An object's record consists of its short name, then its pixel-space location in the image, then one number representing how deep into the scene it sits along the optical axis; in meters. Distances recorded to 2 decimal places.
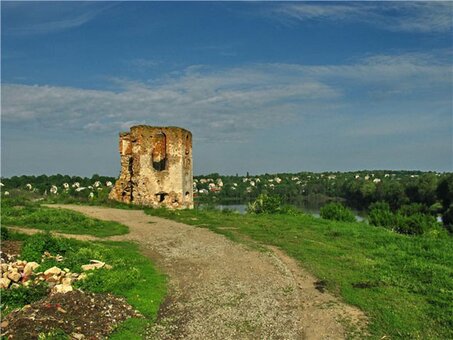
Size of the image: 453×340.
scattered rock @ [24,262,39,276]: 10.14
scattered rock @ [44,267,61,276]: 9.95
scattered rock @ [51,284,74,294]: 8.78
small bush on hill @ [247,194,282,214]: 25.17
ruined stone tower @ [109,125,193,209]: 26.16
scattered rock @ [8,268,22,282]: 9.65
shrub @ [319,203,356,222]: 24.18
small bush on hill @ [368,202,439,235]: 23.09
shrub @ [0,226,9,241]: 13.88
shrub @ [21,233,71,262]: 11.36
